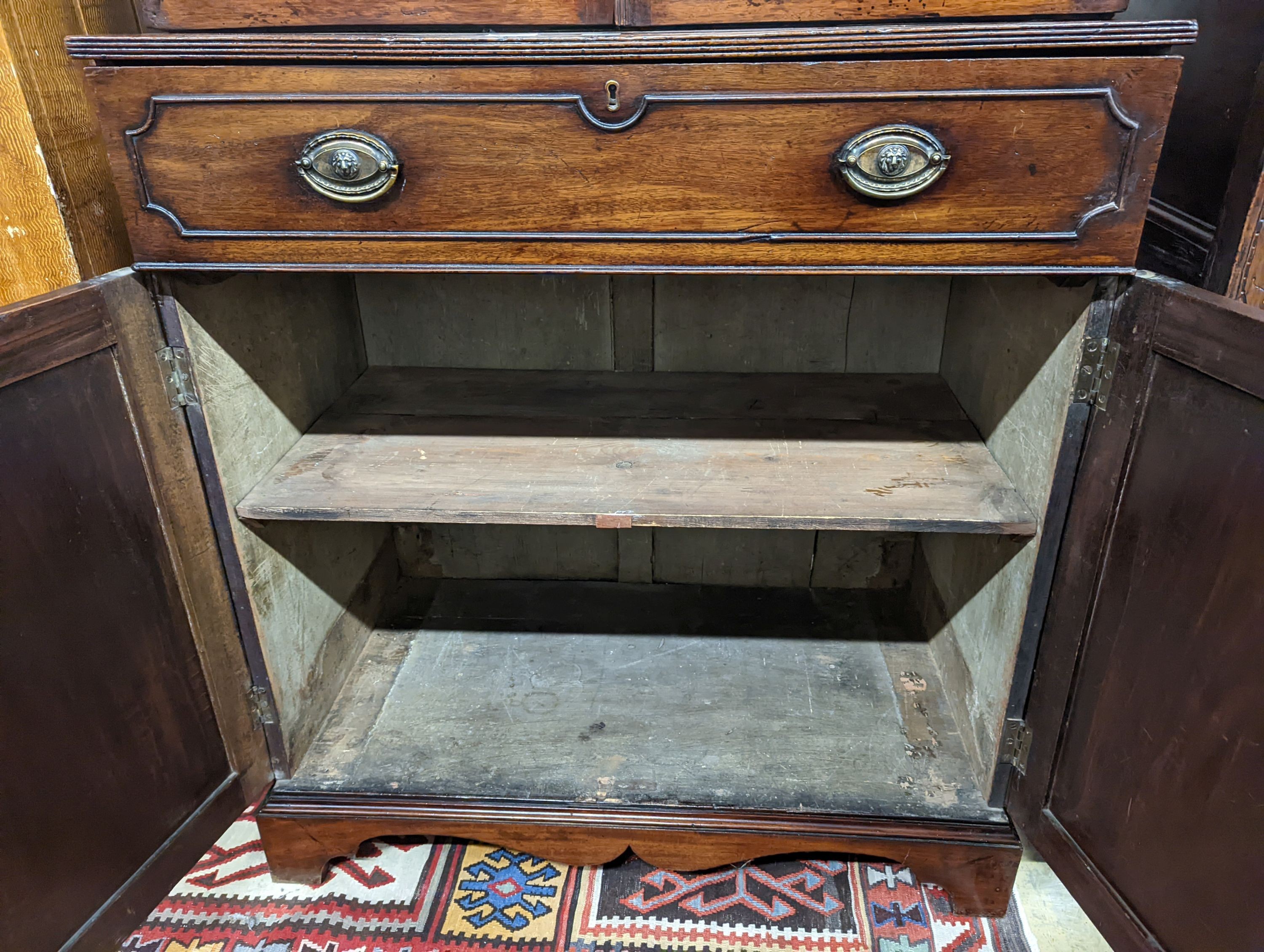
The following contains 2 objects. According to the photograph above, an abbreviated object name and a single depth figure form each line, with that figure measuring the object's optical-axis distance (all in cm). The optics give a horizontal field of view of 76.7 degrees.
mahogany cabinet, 79
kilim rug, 117
